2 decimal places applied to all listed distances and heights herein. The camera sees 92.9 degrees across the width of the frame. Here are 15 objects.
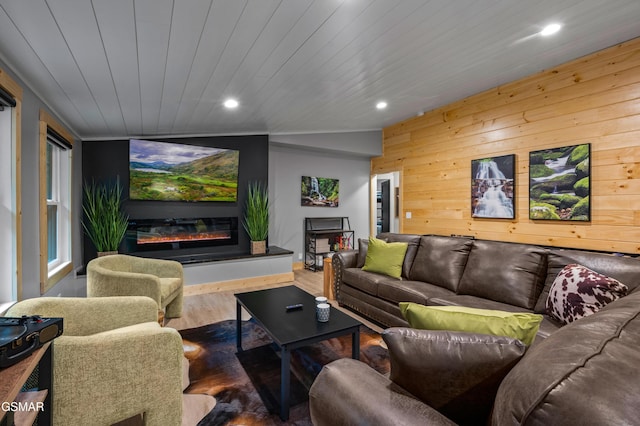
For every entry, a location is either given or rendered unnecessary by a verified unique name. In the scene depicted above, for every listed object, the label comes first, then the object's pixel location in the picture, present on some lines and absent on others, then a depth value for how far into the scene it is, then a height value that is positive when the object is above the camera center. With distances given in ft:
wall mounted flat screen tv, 13.47 +1.85
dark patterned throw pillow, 6.06 -1.69
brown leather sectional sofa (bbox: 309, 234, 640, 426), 1.79 -1.35
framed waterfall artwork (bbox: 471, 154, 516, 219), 12.19 +1.00
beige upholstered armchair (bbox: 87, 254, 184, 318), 8.04 -1.99
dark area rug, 5.90 -3.85
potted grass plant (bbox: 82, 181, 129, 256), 12.23 -0.33
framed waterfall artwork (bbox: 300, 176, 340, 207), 19.35 +1.26
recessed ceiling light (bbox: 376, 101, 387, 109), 13.11 +4.70
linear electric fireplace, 13.61 -1.06
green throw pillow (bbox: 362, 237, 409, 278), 11.10 -1.75
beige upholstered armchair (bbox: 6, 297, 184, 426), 4.20 -2.42
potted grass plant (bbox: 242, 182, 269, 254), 15.40 -0.41
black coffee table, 5.86 -2.55
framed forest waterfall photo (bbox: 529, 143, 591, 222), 10.08 +0.97
